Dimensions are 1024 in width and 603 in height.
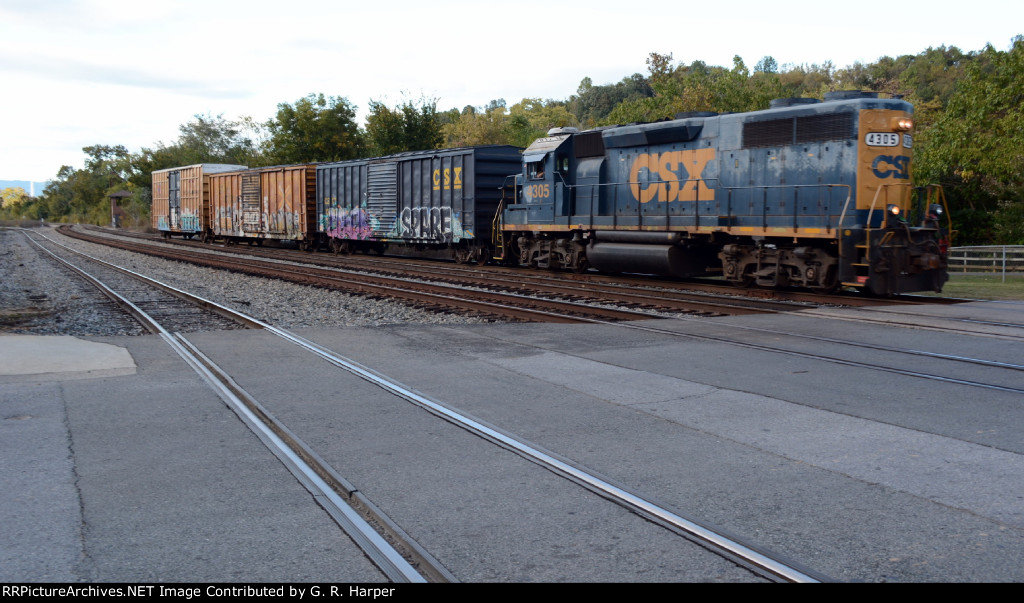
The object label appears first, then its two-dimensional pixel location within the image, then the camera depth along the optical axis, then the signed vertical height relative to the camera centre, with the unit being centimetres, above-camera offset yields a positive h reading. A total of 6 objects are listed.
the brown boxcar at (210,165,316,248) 3312 +111
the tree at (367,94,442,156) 5344 +697
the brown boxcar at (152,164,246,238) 4269 +169
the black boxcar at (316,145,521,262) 2442 +100
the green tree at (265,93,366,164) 5953 +717
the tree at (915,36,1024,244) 2934 +357
